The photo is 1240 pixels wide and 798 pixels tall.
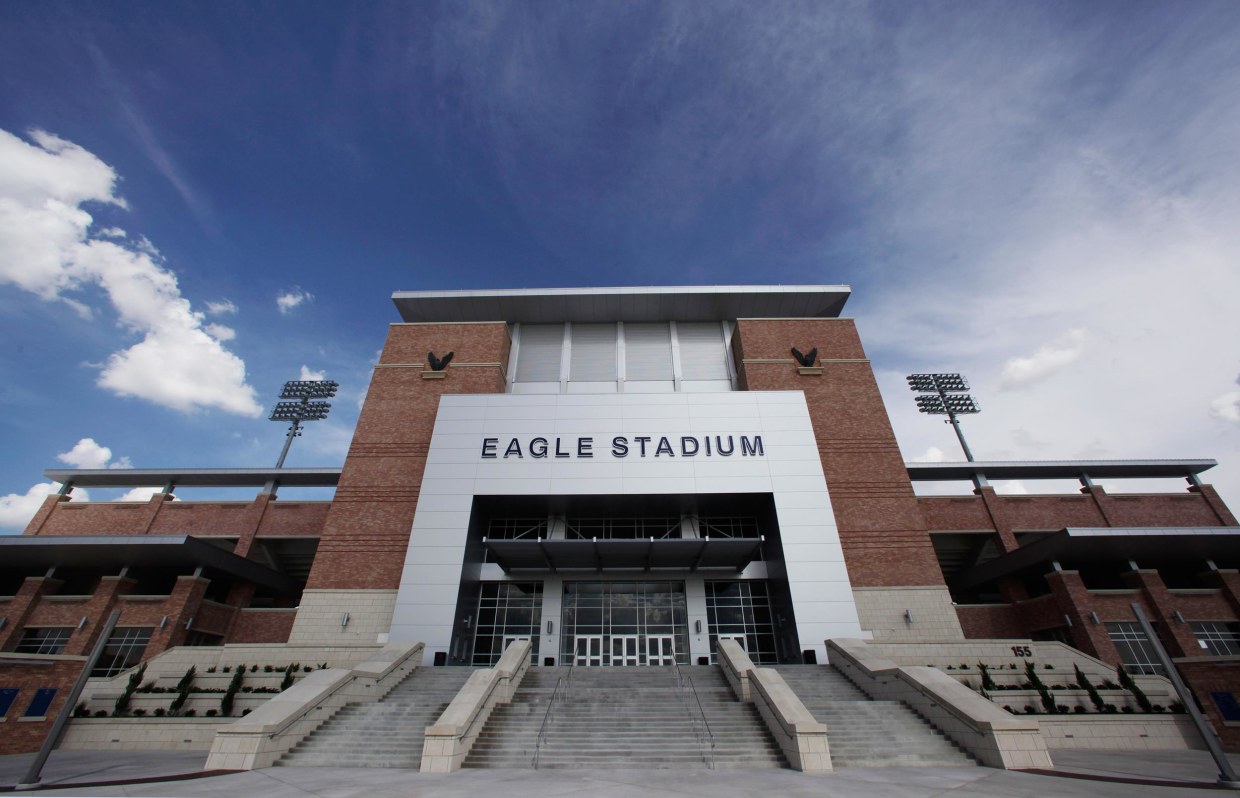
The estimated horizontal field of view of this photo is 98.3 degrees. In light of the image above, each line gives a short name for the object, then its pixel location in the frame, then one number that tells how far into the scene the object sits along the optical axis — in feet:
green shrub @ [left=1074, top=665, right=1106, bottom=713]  53.21
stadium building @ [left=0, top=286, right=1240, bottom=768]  75.56
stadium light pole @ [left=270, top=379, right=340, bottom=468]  132.26
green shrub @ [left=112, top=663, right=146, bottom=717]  56.13
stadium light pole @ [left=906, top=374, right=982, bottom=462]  129.70
